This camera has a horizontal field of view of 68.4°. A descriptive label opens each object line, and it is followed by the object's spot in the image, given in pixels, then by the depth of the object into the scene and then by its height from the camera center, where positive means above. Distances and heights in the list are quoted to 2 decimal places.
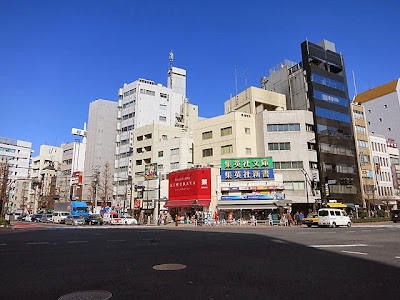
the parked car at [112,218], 41.34 -0.88
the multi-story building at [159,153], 56.12 +11.88
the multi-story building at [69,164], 87.56 +14.44
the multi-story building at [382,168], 59.97 +8.55
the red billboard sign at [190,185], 44.03 +4.08
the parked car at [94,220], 38.39 -1.04
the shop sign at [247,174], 43.60 +5.32
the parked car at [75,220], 37.09 -0.99
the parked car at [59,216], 43.81 -0.57
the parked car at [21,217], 60.33 -1.00
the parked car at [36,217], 53.78 -0.83
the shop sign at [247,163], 44.38 +7.11
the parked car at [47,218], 48.10 -0.93
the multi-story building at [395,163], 64.12 +10.36
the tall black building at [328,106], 51.94 +19.31
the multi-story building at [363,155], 56.78 +10.83
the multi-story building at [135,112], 72.94 +25.39
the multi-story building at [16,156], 104.88 +20.36
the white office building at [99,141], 80.56 +19.41
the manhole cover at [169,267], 6.50 -1.25
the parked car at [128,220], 41.52 -1.18
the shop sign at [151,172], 55.19 +7.35
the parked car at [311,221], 31.23 -1.15
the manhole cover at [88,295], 4.40 -1.26
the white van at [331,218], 28.36 -0.78
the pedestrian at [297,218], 37.54 -1.08
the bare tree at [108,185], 74.50 +6.94
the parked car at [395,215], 38.56 -0.76
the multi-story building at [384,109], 74.38 +25.74
